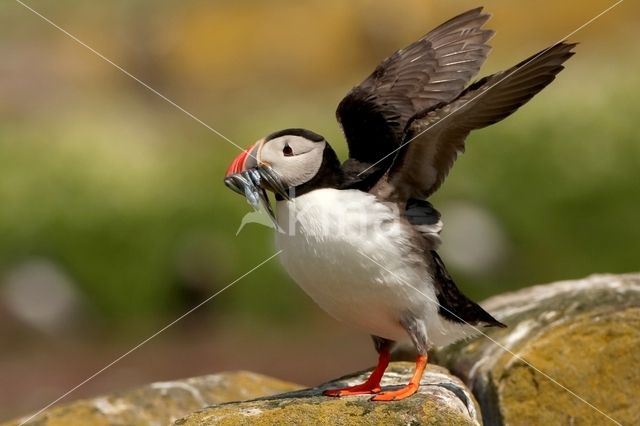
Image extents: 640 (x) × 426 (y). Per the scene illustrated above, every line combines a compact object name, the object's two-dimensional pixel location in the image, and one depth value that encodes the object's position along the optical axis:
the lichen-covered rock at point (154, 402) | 16.39
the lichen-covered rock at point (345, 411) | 13.05
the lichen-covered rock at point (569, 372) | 15.40
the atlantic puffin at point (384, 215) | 13.50
